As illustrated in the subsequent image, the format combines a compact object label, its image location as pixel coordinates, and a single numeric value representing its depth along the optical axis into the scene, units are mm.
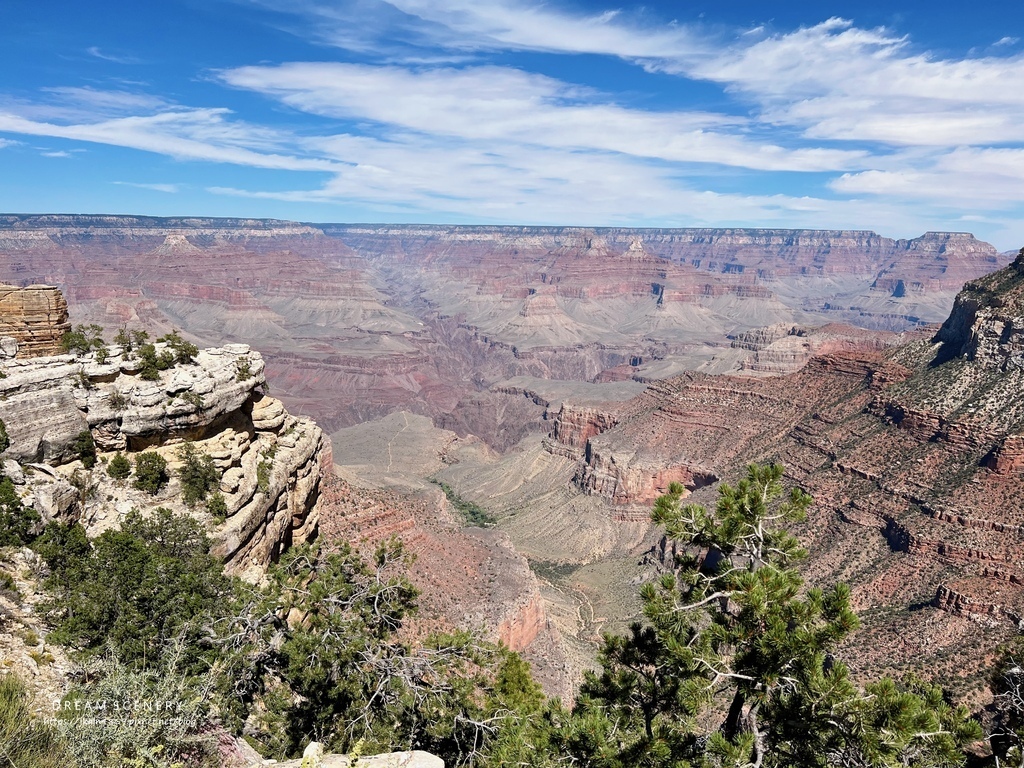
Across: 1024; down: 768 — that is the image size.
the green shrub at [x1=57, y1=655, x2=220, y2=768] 11188
